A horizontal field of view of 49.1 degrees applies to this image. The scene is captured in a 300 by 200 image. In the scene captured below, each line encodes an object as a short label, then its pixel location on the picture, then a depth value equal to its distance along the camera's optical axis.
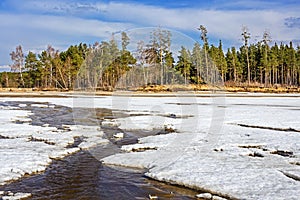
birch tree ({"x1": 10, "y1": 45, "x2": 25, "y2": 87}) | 98.62
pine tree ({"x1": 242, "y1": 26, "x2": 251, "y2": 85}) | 81.25
